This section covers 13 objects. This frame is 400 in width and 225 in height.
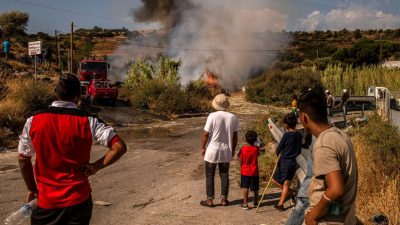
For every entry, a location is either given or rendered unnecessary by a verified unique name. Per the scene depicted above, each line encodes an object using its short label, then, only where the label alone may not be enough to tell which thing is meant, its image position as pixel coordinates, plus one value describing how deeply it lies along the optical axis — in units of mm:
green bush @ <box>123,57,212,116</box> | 27078
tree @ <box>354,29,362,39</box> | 92338
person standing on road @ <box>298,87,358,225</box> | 3100
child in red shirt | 7121
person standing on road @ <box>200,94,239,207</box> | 7113
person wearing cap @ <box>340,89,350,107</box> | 16312
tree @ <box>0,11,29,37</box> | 56750
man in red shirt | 3592
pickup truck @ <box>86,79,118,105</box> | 27047
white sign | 20047
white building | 49062
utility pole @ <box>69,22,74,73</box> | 29547
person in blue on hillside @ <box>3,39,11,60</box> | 32753
